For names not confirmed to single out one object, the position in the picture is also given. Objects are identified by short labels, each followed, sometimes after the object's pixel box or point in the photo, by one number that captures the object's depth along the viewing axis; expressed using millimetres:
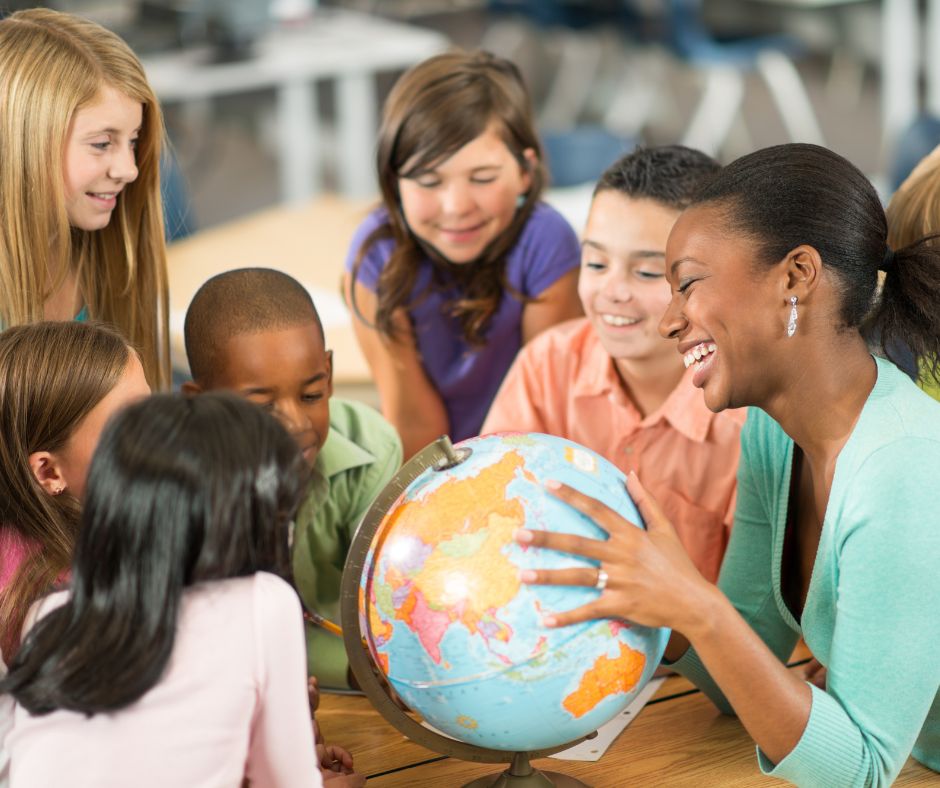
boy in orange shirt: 2441
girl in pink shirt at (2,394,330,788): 1535
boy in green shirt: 2236
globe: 1606
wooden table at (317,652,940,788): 1995
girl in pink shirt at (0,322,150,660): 1885
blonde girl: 2449
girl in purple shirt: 3008
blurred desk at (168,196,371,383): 3732
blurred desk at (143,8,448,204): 6785
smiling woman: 1699
